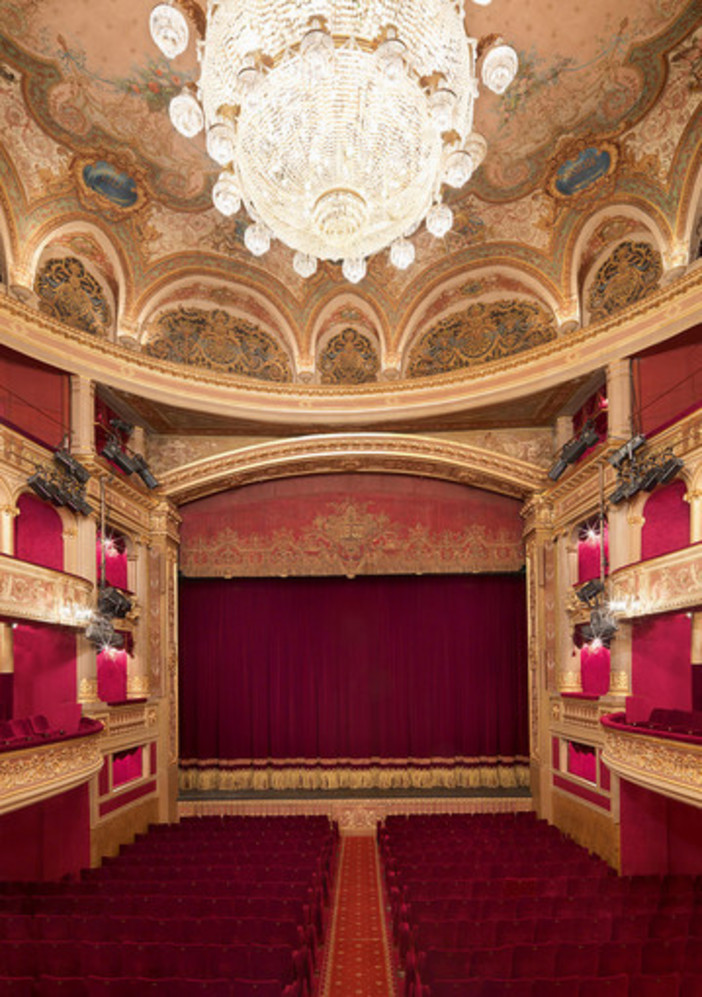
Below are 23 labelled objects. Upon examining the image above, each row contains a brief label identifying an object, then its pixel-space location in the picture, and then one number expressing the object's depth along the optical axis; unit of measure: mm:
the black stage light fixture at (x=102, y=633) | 10586
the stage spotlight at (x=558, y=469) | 12562
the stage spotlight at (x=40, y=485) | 9664
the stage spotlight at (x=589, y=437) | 11656
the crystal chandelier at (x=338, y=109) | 5613
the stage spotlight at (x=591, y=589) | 10692
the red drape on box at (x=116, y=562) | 12578
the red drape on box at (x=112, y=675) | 12406
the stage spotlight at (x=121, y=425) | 12758
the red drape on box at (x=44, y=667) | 10305
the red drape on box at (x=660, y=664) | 9766
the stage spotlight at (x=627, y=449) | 9930
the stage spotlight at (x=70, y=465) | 10375
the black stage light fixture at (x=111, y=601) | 11023
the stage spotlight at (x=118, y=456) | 11695
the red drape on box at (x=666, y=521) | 9898
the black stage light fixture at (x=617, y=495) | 10102
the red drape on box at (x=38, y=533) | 10484
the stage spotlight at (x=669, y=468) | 9109
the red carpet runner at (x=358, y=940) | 6570
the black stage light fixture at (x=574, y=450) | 11955
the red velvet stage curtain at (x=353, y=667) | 15523
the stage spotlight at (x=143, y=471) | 12773
